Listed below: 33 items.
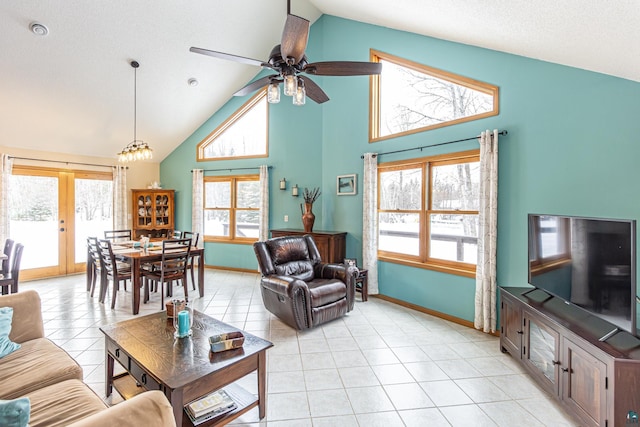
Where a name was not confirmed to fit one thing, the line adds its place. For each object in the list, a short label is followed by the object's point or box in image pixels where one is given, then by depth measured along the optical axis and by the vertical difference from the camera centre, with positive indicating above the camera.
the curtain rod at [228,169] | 6.21 +0.92
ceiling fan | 2.14 +1.20
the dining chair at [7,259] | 3.87 -0.62
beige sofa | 1.10 -0.93
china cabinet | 6.76 -0.03
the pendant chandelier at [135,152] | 4.53 +0.90
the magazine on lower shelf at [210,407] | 1.79 -1.22
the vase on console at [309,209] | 5.11 +0.05
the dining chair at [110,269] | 4.14 -0.84
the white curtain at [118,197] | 6.52 +0.32
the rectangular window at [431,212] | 3.67 +0.00
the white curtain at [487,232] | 3.24 -0.22
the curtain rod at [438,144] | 3.22 +0.87
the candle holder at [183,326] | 2.14 -0.82
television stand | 1.68 -0.96
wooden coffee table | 1.66 -0.91
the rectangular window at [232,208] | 6.33 +0.08
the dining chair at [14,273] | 3.85 -0.81
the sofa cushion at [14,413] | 1.03 -0.71
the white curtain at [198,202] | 6.62 +0.21
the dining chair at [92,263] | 4.44 -0.81
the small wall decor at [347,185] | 4.99 +0.47
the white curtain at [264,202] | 5.98 +0.19
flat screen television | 1.80 -0.36
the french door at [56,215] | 5.43 -0.07
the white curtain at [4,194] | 5.09 +0.28
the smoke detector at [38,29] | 3.69 +2.28
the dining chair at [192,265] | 4.76 -0.86
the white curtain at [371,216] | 4.59 -0.06
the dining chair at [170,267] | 4.25 -0.82
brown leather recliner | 3.37 -0.88
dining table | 4.01 -0.66
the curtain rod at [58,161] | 5.35 +0.97
